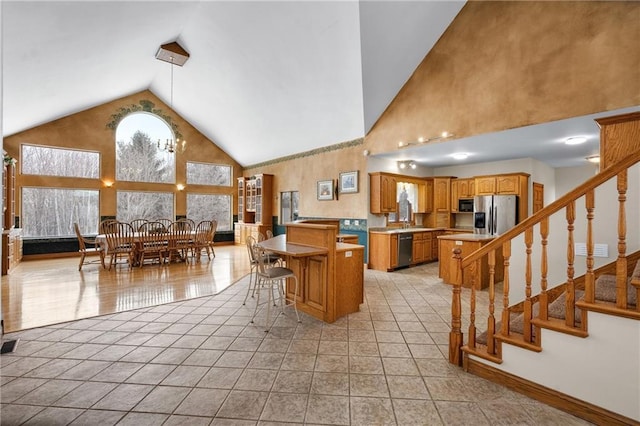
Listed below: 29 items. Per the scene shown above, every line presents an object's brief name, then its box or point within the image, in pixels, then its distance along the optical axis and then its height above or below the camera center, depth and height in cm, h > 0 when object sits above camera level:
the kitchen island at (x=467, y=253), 497 -78
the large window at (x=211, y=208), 972 +10
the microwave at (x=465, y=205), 719 +14
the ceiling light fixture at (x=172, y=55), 620 +346
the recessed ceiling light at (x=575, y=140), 475 +118
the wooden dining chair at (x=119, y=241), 589 -61
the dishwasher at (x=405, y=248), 635 -83
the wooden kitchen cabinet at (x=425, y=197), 762 +36
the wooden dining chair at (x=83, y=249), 585 -80
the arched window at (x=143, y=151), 841 +179
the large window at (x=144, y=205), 846 +18
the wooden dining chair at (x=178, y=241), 660 -71
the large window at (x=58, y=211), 727 +0
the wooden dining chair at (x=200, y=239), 699 -71
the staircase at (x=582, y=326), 171 -77
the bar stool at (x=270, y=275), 334 -75
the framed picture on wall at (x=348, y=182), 673 +68
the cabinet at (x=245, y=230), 959 -66
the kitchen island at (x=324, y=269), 339 -74
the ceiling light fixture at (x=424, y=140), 500 +130
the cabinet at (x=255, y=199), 948 +41
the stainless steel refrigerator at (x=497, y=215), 596 -9
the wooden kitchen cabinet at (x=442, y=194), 756 +44
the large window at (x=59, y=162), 723 +128
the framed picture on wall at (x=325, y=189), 732 +55
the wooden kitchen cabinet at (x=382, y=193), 644 +39
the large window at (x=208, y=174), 962 +128
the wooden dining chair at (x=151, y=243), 626 -72
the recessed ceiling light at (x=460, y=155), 598 +118
